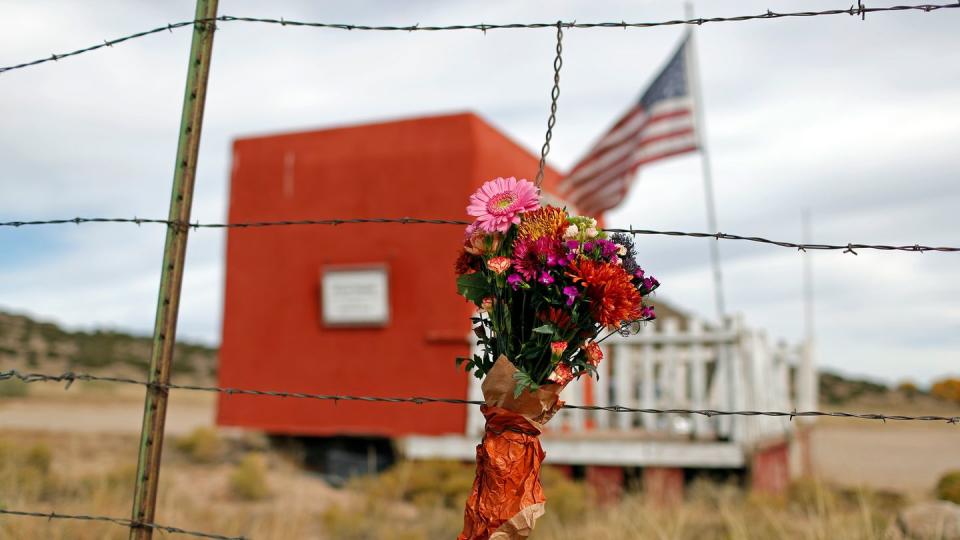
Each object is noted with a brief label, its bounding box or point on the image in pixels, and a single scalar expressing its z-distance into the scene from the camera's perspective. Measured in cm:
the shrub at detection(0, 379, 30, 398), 2620
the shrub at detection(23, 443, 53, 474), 916
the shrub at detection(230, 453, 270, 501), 892
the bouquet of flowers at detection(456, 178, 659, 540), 254
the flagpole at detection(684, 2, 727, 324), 988
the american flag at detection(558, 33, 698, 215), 977
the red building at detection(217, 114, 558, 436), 1039
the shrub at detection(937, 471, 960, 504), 701
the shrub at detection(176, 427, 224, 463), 1063
